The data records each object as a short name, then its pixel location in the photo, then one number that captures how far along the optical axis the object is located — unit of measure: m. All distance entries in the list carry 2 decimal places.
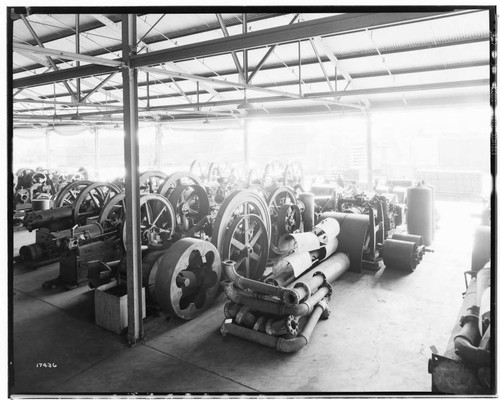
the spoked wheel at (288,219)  7.08
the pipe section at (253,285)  4.02
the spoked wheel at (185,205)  7.35
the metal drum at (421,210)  7.57
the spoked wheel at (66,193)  8.67
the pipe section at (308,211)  7.87
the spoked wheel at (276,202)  7.14
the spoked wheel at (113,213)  6.74
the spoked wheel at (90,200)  7.80
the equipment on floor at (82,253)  5.83
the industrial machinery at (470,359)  2.58
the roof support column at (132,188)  3.82
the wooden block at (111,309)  4.26
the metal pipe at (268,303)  3.99
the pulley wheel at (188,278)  4.43
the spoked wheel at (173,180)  7.94
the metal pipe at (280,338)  3.80
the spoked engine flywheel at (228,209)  5.22
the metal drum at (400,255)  6.33
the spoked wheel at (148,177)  8.38
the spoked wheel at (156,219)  6.00
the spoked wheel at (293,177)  11.28
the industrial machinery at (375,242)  6.39
